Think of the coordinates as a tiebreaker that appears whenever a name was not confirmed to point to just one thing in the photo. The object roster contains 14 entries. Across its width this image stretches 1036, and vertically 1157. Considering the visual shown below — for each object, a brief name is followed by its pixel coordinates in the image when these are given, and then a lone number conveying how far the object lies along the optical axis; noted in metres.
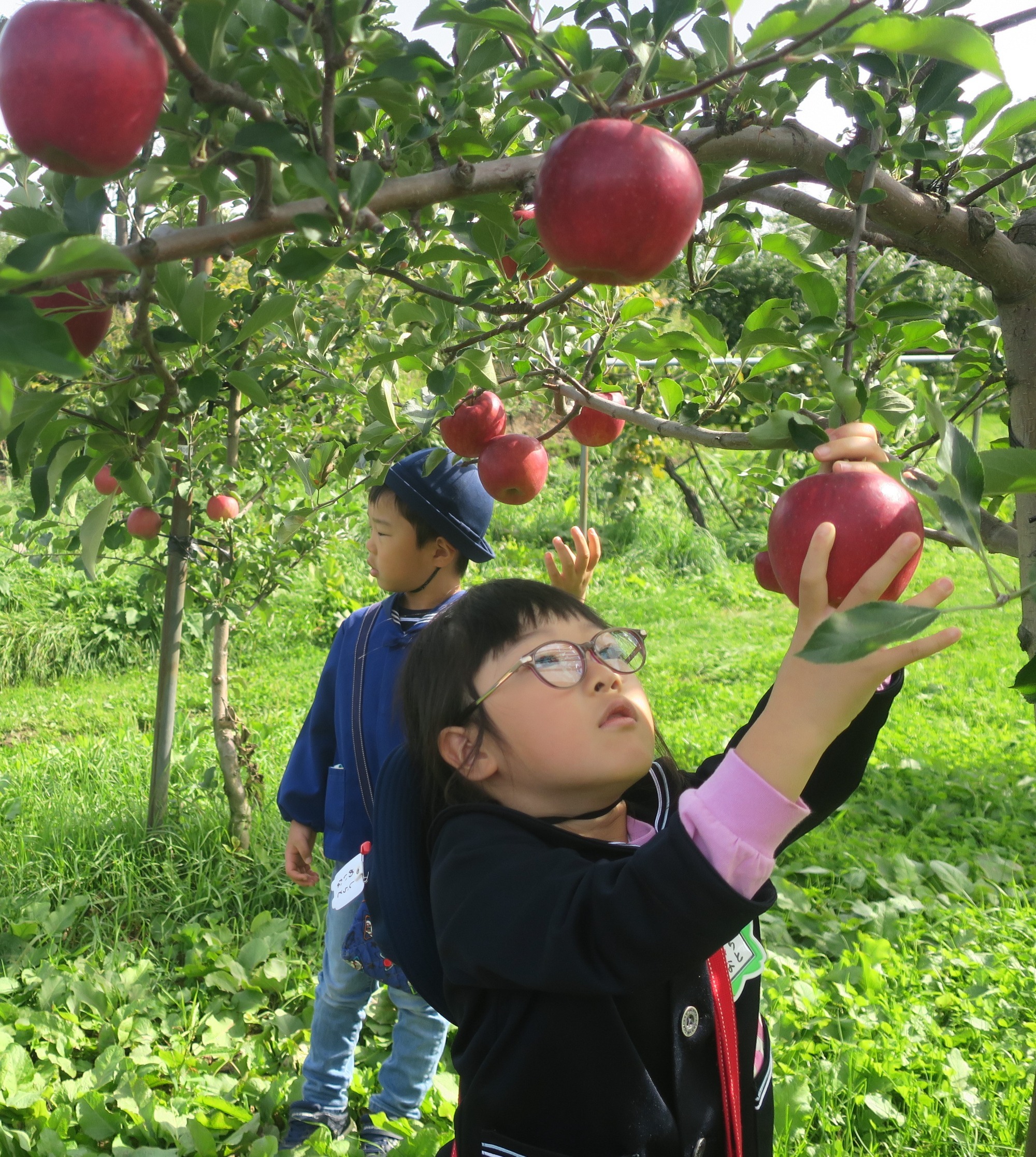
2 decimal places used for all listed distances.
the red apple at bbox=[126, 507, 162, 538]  2.37
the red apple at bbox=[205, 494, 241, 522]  2.73
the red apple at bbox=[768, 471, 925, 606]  0.81
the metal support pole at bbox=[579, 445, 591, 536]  3.71
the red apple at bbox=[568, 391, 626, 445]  1.90
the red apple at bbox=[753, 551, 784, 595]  1.28
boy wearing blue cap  1.88
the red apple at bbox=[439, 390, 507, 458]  1.62
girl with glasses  0.79
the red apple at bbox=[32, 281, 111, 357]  0.81
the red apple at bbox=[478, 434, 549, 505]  1.63
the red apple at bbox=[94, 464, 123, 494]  1.86
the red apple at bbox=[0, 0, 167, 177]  0.61
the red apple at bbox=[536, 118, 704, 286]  0.73
